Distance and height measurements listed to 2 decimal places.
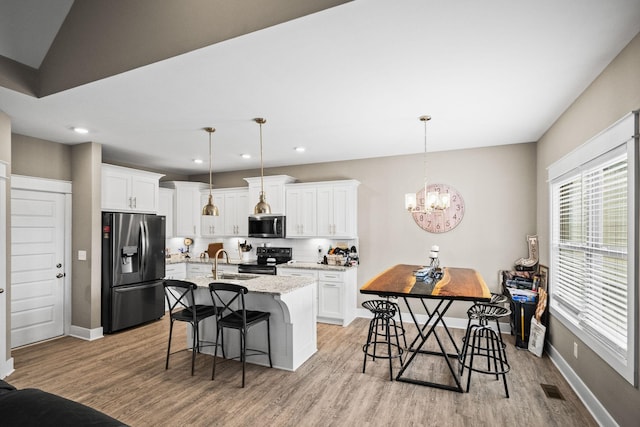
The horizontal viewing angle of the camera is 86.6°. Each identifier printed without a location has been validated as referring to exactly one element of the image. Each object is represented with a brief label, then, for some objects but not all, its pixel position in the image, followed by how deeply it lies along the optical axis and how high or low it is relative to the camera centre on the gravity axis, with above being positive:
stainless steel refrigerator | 4.70 -0.83
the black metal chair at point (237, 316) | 3.16 -1.04
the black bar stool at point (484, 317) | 3.12 -0.98
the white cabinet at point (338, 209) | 5.51 +0.07
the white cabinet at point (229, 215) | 6.50 -0.05
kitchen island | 3.48 -1.15
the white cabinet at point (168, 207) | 6.45 +0.10
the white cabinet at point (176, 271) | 6.11 -1.08
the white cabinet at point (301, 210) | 5.75 +0.05
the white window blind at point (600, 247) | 2.18 -0.27
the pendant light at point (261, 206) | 3.57 +0.07
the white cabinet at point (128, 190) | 4.83 +0.34
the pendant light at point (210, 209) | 3.92 +0.04
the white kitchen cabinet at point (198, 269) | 6.30 -1.06
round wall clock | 5.07 -0.04
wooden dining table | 2.84 -0.69
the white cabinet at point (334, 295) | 5.16 -1.26
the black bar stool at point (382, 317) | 3.46 -1.09
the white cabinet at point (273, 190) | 5.96 +0.40
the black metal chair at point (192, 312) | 3.41 -1.04
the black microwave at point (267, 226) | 5.97 -0.23
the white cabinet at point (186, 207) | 6.68 +0.10
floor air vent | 2.96 -1.59
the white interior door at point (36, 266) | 4.21 -0.70
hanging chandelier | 3.64 +0.13
